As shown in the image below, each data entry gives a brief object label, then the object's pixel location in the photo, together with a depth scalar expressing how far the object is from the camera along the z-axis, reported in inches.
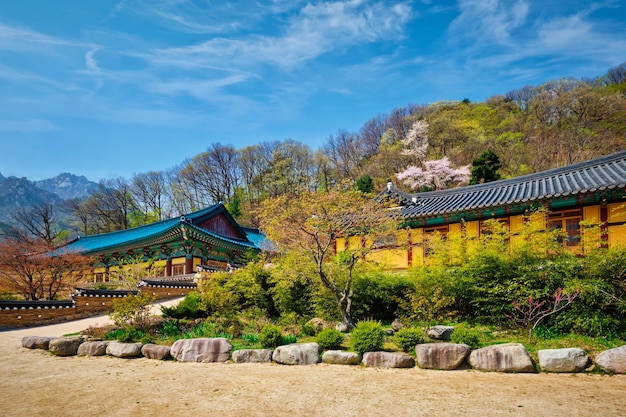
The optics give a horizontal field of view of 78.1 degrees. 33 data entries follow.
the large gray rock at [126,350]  365.7
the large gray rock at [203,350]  342.3
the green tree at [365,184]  1362.3
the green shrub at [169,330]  421.4
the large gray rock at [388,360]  292.4
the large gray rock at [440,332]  356.5
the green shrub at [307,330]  388.8
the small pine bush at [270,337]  351.9
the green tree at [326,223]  396.5
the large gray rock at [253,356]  334.6
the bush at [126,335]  391.5
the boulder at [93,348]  383.2
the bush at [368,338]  311.3
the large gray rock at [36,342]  415.2
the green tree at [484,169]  1126.4
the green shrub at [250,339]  378.6
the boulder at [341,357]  308.3
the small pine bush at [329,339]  331.3
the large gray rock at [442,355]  282.2
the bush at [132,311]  419.2
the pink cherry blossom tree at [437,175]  1349.7
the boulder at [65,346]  385.7
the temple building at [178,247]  922.1
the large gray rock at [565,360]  261.4
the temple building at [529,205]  504.7
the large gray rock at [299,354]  319.6
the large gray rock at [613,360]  253.9
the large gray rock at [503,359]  267.9
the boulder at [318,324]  407.5
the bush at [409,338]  312.0
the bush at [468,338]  297.6
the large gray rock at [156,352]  354.3
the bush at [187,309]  472.4
